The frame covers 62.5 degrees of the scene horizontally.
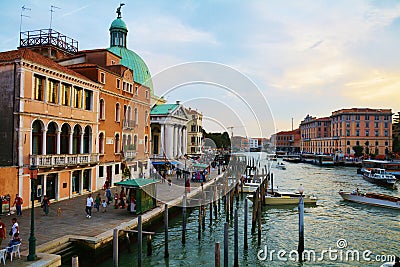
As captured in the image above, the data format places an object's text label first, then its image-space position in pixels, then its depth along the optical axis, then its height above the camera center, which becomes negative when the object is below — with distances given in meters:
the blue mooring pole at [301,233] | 14.30 -4.04
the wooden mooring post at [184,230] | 15.43 -4.22
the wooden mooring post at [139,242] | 11.57 -3.62
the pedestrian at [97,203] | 17.03 -3.26
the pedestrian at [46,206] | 15.57 -3.12
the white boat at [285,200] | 26.16 -4.69
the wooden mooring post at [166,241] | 13.53 -4.16
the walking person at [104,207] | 16.95 -3.46
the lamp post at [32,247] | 9.59 -3.13
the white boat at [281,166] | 65.42 -5.25
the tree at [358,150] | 77.95 -2.07
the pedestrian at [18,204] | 15.31 -2.96
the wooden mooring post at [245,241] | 14.98 -4.62
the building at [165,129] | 40.31 +1.47
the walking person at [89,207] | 15.05 -3.05
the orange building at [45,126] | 16.52 +0.84
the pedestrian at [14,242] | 9.63 -3.04
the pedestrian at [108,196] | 18.65 -3.13
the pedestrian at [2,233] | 10.67 -3.02
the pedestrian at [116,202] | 17.77 -3.34
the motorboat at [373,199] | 24.78 -4.57
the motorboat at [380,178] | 38.38 -4.46
